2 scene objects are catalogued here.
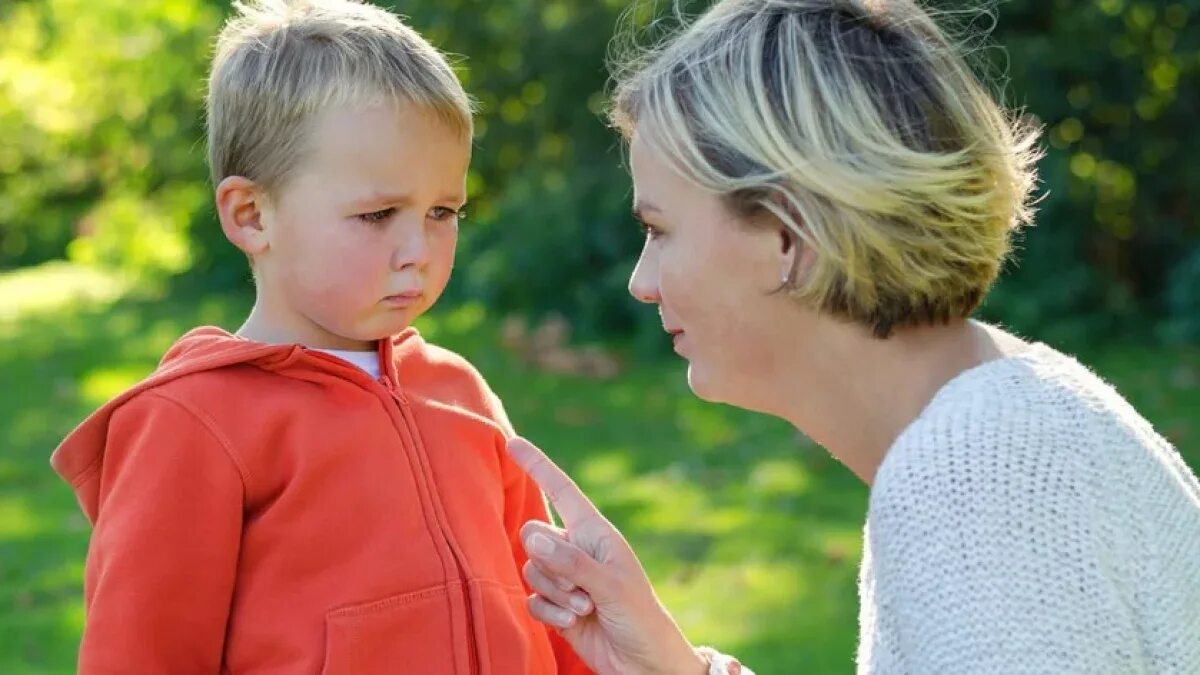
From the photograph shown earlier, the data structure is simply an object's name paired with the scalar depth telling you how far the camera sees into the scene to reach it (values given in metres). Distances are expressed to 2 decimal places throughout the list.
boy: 2.21
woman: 2.03
